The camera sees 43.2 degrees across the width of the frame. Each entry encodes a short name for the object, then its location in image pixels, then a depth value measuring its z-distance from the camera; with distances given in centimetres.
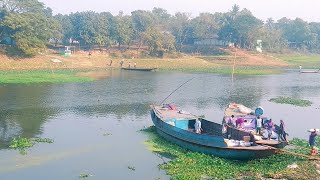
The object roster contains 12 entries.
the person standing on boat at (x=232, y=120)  2712
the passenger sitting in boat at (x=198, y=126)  2733
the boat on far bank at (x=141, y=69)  7781
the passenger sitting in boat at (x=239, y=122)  2711
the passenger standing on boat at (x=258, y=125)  2612
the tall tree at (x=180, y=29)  11156
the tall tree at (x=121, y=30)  9338
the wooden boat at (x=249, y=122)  2350
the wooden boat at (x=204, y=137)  2266
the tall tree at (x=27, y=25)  7319
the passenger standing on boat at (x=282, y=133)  2508
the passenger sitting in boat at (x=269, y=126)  2595
